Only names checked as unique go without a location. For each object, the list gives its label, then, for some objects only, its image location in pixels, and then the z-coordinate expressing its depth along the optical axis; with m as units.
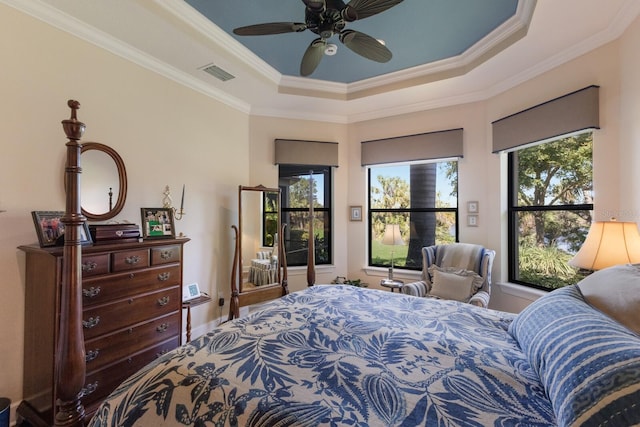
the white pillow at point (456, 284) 2.92
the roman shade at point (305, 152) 3.87
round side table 3.30
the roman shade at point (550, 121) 2.35
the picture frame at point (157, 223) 2.39
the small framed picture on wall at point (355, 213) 4.11
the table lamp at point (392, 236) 3.46
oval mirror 2.20
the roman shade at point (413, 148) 3.52
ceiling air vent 2.82
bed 0.80
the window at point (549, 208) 2.63
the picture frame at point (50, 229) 1.79
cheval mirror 3.29
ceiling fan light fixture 2.16
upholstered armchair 2.93
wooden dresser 1.72
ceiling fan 1.69
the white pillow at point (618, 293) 1.04
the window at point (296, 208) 4.01
